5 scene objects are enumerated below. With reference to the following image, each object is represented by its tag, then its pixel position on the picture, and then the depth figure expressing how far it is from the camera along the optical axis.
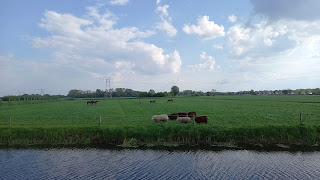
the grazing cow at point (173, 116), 29.98
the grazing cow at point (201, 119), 25.80
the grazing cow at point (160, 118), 27.25
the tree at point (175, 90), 193.60
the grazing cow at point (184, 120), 26.32
